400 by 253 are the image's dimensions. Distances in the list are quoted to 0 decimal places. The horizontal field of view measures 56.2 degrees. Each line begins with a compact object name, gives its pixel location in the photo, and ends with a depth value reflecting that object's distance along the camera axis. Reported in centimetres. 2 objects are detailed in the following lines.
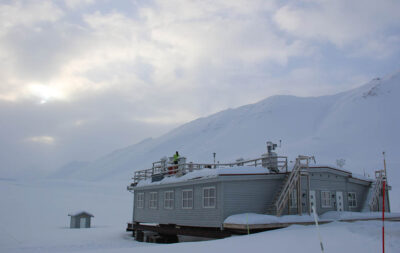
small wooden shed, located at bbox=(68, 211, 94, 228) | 4278
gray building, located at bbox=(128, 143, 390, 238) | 2152
